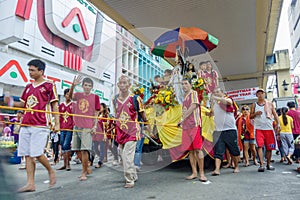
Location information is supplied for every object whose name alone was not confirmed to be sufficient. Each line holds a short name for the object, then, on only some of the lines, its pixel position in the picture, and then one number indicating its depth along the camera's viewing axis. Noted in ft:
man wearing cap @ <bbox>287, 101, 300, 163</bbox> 19.34
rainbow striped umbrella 17.40
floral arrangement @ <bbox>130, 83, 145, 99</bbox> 13.43
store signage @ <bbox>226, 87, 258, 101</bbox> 38.02
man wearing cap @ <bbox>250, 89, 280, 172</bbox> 13.52
